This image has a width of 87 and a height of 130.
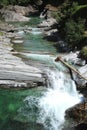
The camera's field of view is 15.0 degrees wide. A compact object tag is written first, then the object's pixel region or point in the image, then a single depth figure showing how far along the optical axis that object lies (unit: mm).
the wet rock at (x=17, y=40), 46906
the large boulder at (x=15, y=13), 70438
